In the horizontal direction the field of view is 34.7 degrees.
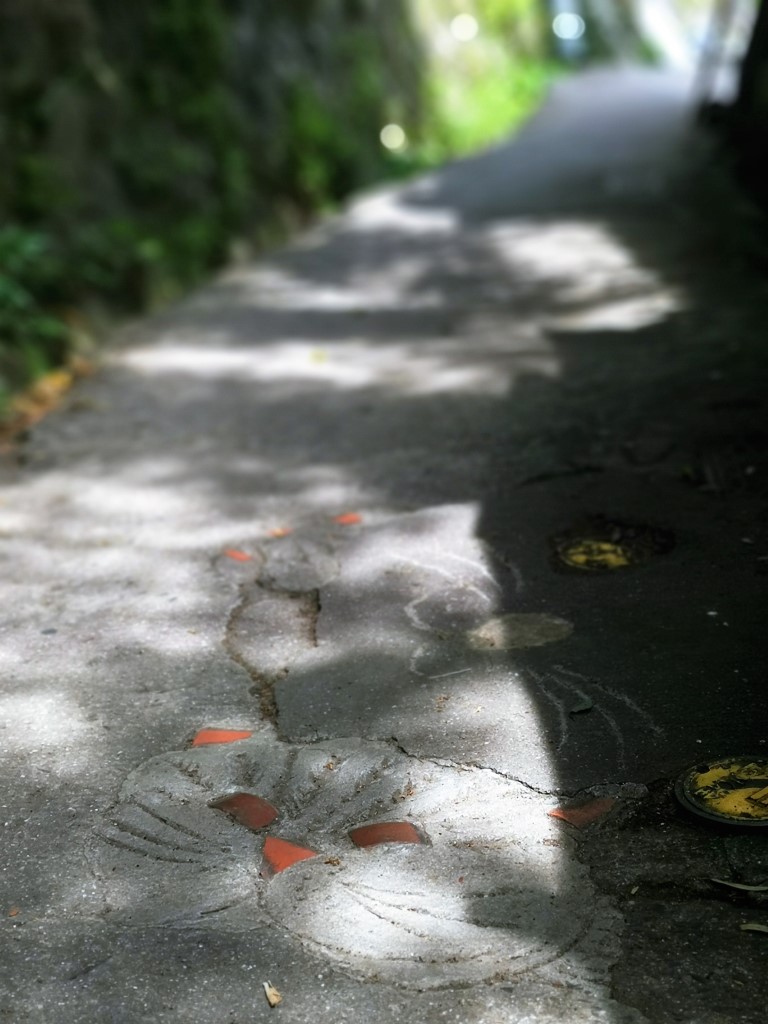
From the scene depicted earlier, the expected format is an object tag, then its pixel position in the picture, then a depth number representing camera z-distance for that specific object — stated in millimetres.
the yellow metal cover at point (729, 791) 2789
